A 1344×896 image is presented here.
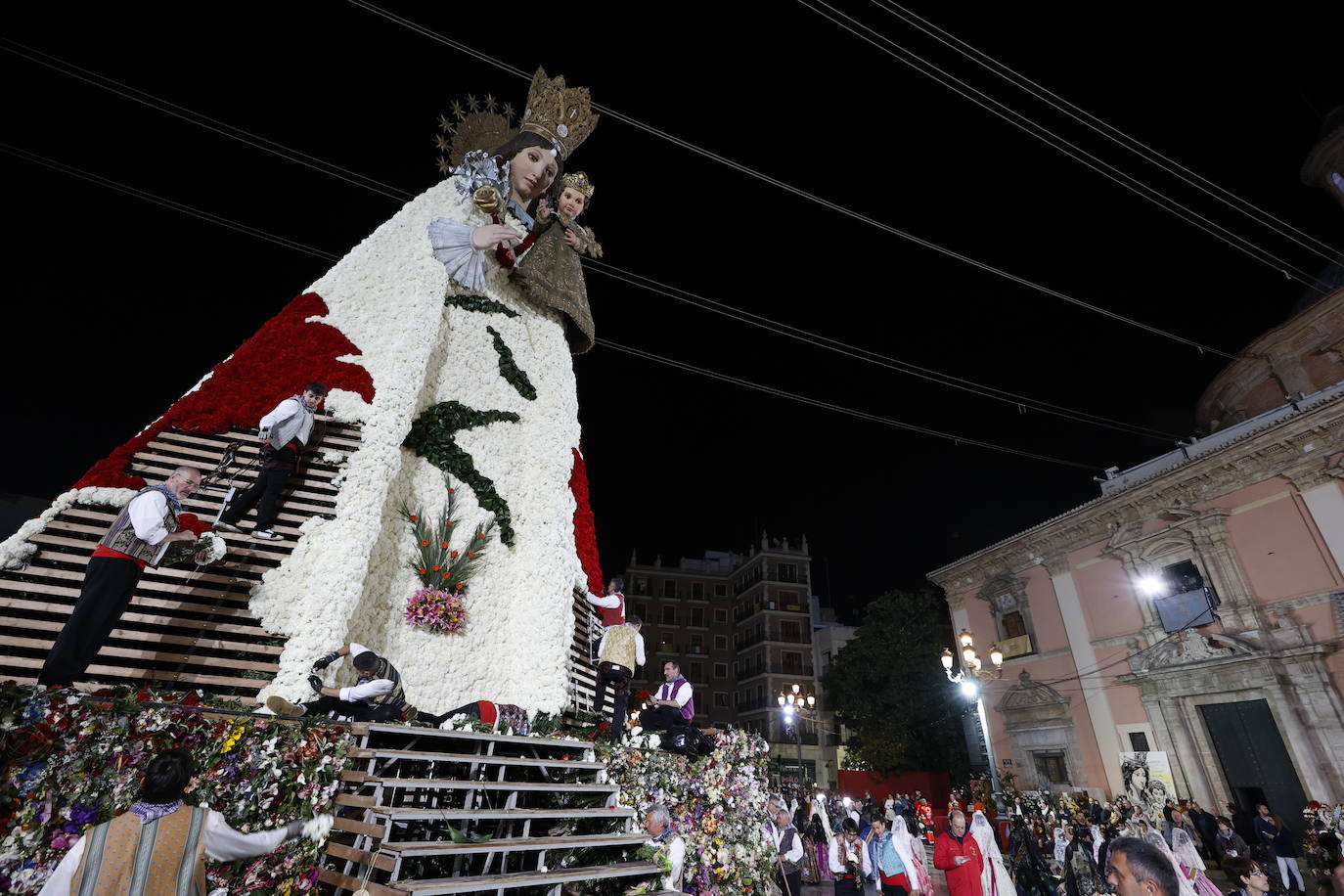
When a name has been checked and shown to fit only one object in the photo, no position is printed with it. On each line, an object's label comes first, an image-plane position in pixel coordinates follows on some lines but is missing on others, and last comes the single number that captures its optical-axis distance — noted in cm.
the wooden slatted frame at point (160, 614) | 542
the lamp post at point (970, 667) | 1091
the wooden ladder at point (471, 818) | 357
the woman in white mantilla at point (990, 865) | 711
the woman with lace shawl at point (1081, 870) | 985
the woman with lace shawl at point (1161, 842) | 539
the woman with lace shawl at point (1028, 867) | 995
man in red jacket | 661
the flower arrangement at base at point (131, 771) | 350
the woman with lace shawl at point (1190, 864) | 668
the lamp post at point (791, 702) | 1923
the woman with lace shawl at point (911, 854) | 698
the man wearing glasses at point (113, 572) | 430
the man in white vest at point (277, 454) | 661
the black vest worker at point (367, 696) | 560
